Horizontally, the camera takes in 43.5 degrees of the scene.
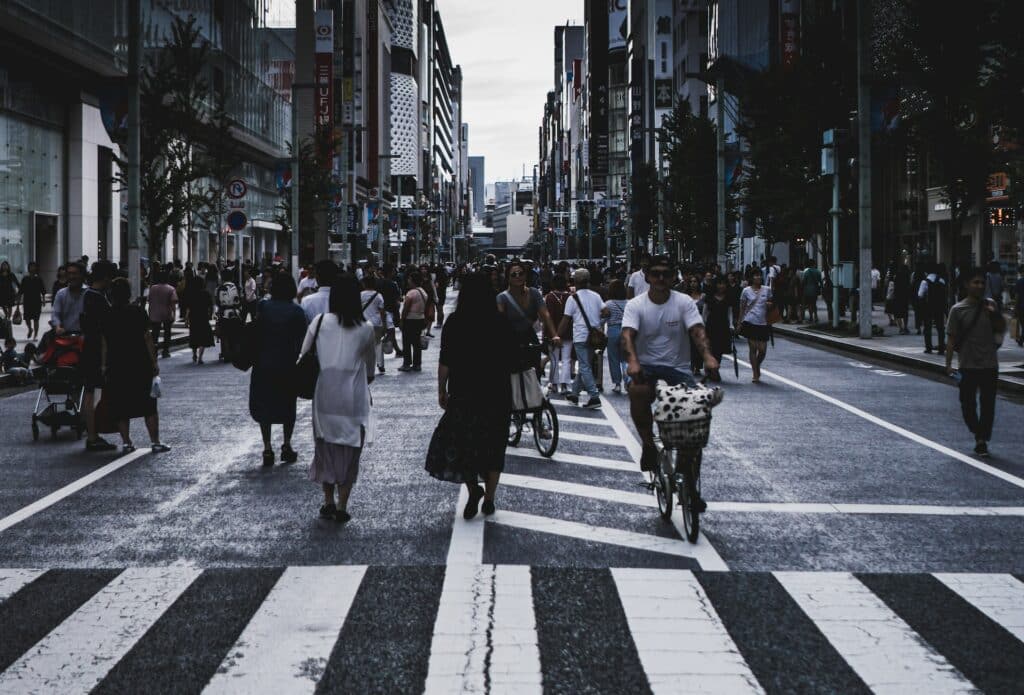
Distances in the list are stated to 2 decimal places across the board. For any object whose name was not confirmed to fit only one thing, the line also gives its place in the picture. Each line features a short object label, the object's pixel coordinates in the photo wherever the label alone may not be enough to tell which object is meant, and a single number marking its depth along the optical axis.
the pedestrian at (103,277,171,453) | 11.99
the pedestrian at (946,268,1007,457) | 12.27
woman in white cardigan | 8.84
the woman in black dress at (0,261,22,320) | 30.17
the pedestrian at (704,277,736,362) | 19.88
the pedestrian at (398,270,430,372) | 22.81
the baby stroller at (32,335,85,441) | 13.36
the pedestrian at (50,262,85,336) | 14.72
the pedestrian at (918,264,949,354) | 25.61
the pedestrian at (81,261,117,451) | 12.21
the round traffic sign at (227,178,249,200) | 36.45
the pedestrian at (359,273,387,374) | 18.61
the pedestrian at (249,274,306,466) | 11.51
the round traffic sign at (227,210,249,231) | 35.94
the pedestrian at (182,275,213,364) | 24.05
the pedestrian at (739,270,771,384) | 20.12
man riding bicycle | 8.96
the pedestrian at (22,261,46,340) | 29.23
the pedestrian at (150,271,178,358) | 24.80
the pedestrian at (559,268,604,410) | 16.39
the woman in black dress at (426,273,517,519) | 8.73
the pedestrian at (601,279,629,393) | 17.47
